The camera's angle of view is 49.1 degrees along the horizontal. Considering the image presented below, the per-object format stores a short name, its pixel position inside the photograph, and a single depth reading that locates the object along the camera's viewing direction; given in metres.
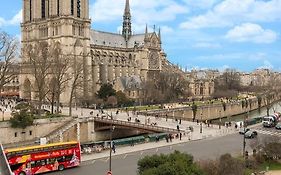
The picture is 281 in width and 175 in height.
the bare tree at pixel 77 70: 49.45
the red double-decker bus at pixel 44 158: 21.84
